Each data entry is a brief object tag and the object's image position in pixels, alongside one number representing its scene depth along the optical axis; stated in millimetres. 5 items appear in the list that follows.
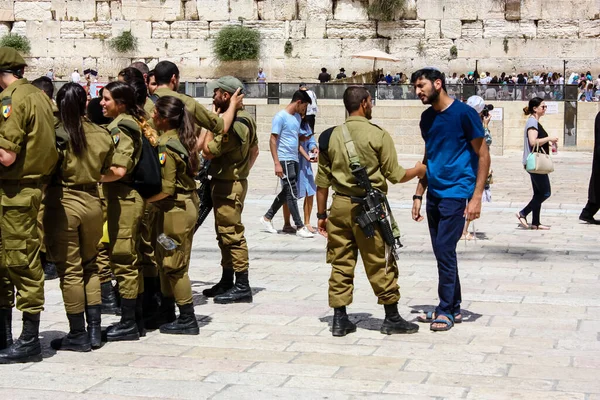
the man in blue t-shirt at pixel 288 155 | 11078
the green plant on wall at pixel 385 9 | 36553
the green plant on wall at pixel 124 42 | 38156
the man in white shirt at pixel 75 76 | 35656
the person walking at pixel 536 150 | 11570
